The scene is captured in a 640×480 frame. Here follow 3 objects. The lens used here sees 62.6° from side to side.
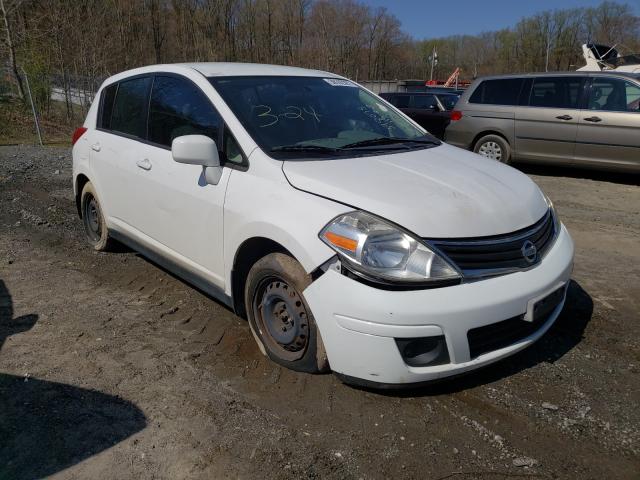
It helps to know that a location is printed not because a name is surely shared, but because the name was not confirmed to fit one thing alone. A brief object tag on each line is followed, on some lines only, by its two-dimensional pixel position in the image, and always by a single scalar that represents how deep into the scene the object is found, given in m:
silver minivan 8.23
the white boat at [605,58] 14.66
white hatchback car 2.53
